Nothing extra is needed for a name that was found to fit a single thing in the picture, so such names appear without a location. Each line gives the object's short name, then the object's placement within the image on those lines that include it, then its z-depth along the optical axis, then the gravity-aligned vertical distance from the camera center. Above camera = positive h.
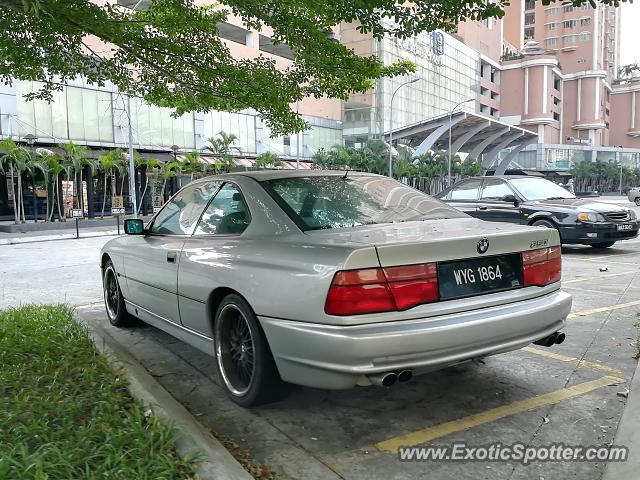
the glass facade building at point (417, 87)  63.91 +14.41
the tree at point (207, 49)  5.89 +1.82
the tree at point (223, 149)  38.88 +3.22
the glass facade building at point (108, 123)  29.78 +4.60
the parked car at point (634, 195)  41.02 -0.39
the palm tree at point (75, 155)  28.38 +2.09
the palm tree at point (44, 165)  26.17 +1.48
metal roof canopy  55.66 +6.44
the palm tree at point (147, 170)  32.47 +1.57
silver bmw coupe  2.85 -0.50
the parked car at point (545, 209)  10.32 -0.33
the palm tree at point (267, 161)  41.25 +2.50
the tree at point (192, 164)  34.94 +1.97
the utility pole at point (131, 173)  27.62 +1.16
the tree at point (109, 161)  29.28 +1.84
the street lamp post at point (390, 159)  46.96 +2.81
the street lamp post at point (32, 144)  27.72 +2.65
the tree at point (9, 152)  24.86 +2.03
